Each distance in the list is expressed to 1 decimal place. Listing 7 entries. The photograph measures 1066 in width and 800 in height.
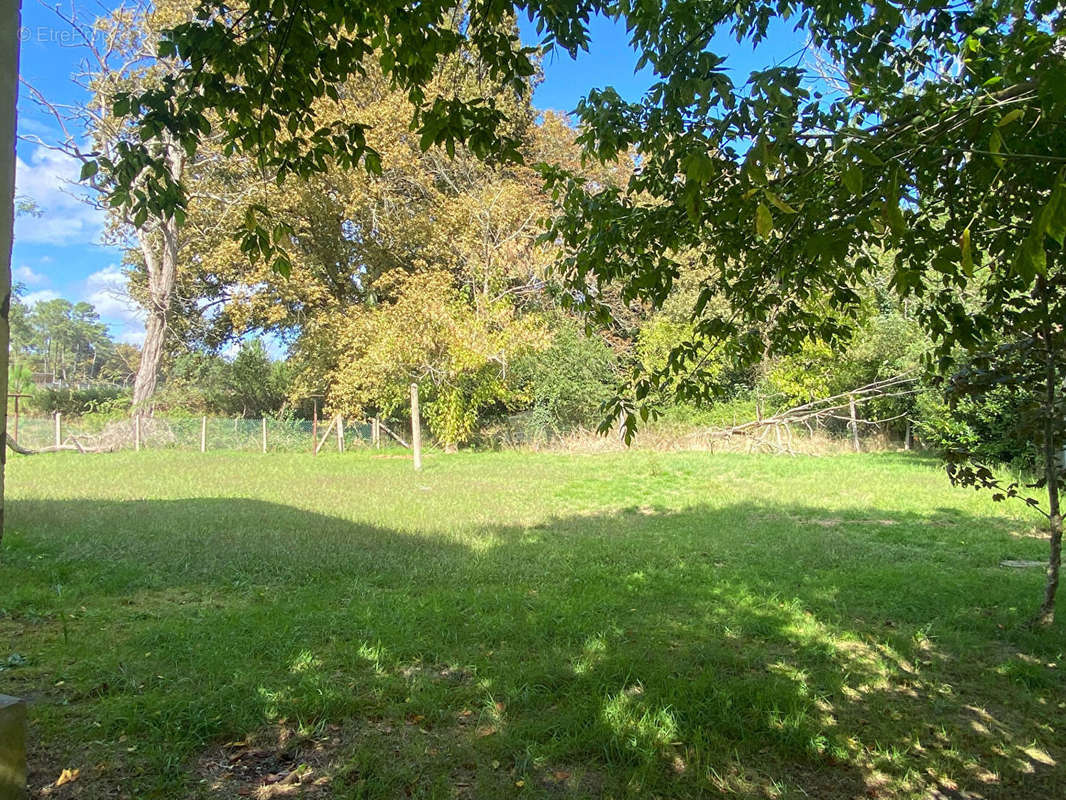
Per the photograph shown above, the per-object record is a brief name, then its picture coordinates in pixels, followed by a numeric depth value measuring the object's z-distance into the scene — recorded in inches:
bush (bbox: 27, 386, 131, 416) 967.6
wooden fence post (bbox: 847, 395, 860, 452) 749.3
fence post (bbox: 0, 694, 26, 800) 72.9
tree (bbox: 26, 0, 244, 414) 657.0
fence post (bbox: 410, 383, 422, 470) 591.1
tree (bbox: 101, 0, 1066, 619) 83.3
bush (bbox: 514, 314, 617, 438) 812.0
